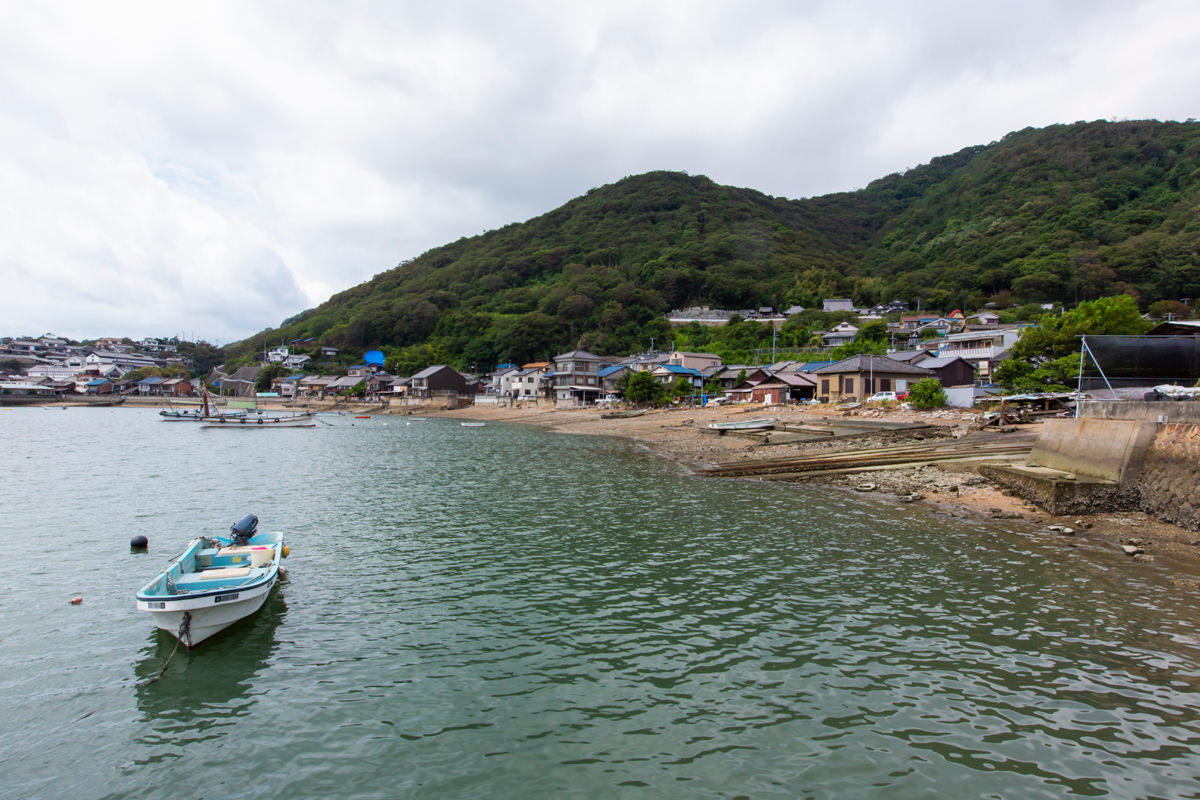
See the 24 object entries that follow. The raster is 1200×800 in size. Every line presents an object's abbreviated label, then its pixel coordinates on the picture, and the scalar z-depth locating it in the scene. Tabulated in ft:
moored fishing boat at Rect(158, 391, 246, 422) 208.44
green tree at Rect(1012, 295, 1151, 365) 100.68
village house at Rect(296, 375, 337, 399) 347.56
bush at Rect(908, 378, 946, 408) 118.93
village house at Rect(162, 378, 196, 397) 362.94
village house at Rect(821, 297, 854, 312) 331.16
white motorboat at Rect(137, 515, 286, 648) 28.86
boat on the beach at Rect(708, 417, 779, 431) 120.37
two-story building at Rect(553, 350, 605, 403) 257.34
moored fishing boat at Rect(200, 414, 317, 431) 191.42
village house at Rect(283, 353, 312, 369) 380.39
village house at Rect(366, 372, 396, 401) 338.09
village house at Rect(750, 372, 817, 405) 178.29
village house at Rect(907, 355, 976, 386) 154.92
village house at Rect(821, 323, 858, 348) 263.33
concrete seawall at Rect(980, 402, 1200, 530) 49.29
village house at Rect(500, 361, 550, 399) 282.56
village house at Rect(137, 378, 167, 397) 361.71
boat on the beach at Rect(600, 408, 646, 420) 196.13
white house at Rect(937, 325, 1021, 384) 165.89
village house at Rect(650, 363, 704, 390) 232.94
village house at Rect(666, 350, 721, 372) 257.75
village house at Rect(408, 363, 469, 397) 305.53
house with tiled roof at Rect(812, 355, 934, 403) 151.12
